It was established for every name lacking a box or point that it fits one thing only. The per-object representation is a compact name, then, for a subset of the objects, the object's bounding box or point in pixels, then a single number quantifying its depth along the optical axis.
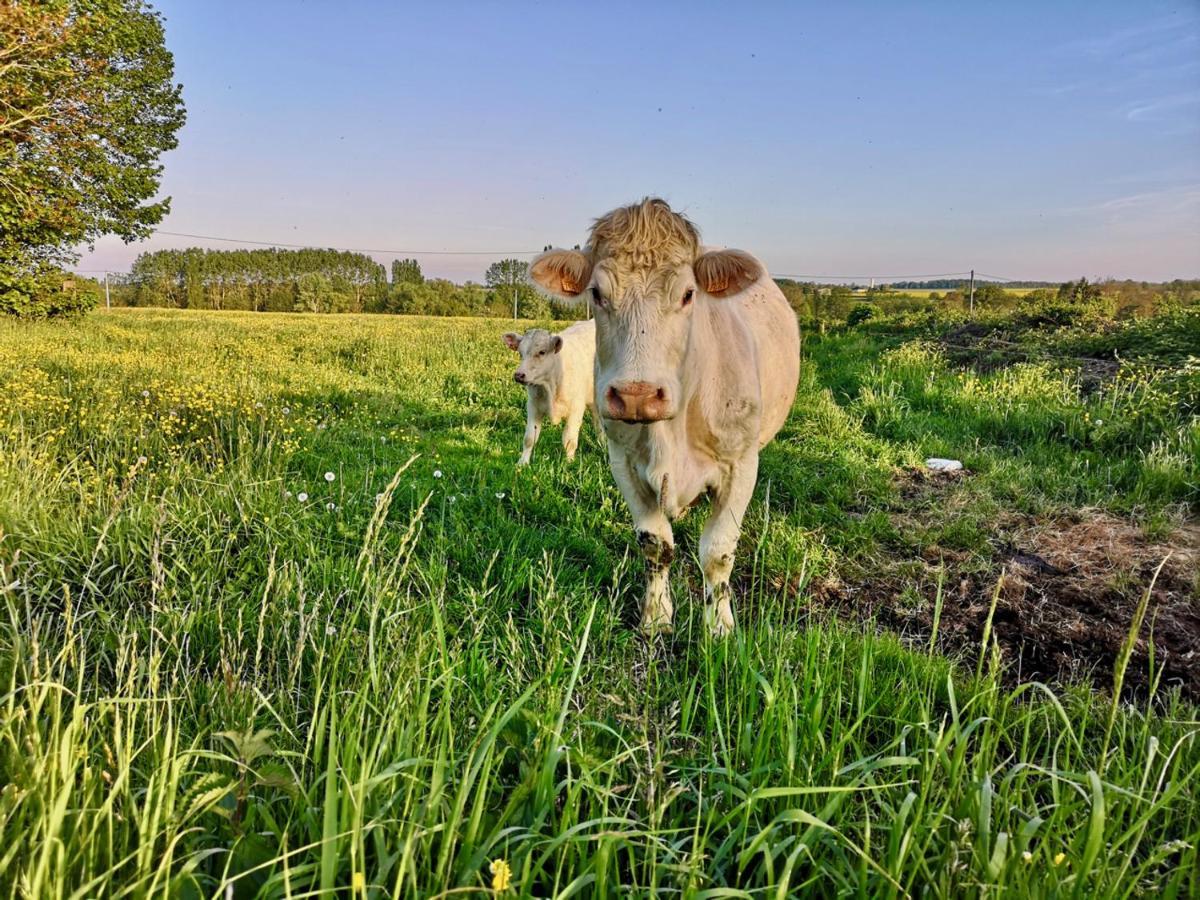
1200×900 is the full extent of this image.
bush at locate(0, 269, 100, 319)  11.21
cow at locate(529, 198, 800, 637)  2.92
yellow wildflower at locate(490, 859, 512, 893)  1.04
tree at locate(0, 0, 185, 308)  7.50
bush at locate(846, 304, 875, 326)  19.55
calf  7.51
